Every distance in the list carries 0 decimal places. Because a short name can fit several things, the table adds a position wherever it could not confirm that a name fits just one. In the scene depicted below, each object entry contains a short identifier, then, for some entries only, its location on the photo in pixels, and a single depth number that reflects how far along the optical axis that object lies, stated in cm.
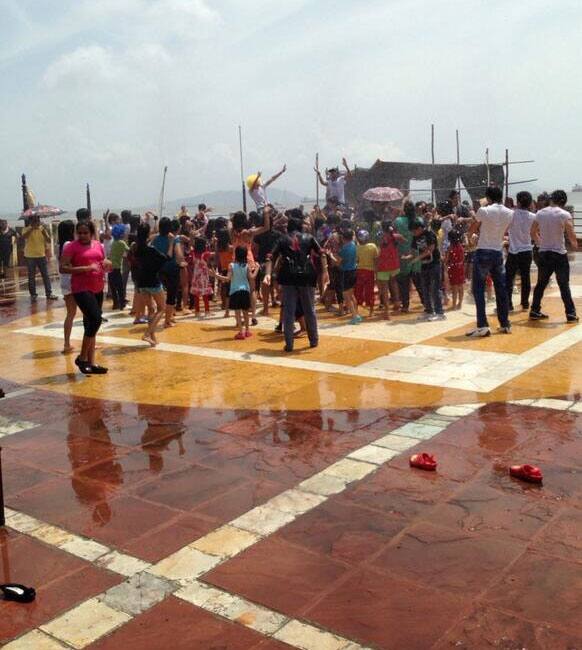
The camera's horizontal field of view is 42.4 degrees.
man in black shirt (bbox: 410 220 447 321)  1052
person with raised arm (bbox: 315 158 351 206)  1781
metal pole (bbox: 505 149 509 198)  2243
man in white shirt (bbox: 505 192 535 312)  1089
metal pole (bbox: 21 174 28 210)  2116
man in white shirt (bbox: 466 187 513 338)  934
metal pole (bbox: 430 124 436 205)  2264
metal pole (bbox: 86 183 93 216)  2537
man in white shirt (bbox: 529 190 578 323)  1004
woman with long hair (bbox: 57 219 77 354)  927
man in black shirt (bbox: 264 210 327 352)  884
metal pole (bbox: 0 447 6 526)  428
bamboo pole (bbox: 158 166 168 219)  1665
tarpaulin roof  2270
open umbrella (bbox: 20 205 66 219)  1622
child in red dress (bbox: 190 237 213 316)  1214
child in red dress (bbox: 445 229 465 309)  1145
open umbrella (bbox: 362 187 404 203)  1692
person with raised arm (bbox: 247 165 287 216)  1473
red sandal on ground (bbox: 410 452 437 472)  503
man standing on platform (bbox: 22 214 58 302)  1432
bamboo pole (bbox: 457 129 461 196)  2430
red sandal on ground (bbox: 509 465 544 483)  475
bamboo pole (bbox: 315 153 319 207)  1920
